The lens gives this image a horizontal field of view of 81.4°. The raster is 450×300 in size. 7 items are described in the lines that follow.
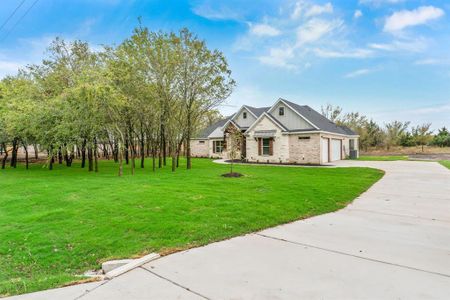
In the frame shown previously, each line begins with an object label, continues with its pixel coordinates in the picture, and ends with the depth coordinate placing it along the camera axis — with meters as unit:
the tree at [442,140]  35.76
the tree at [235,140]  13.27
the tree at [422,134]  37.03
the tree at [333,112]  38.91
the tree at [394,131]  37.34
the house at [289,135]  20.62
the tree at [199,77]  15.45
